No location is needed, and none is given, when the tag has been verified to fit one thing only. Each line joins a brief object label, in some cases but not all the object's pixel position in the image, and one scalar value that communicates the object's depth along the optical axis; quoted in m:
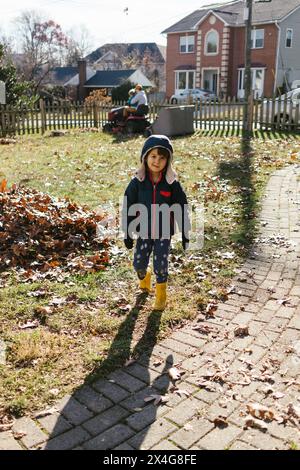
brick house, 39.72
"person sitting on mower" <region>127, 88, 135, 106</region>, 15.98
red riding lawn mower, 15.76
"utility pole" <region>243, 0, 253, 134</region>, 16.52
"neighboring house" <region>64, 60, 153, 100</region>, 50.28
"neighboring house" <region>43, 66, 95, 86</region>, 53.75
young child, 4.10
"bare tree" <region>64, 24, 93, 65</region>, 65.00
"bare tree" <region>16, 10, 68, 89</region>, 49.72
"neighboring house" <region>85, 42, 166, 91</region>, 63.50
